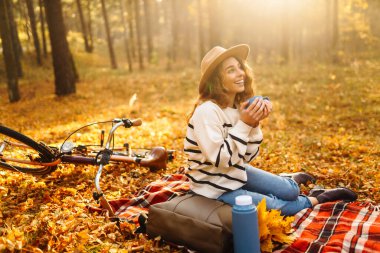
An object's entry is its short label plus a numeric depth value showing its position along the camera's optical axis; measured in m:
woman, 3.98
